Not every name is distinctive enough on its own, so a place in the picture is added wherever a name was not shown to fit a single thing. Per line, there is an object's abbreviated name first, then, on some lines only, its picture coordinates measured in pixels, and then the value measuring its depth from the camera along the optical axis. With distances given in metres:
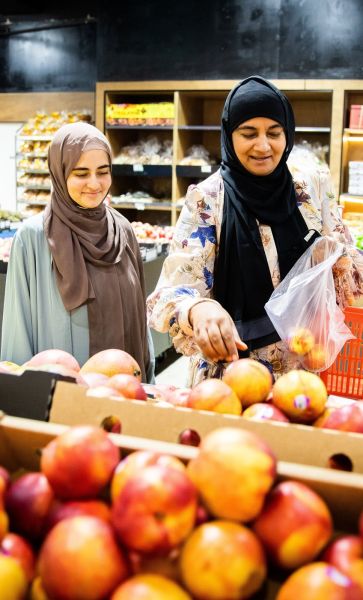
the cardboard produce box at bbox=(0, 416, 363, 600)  0.86
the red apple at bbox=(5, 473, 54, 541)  0.88
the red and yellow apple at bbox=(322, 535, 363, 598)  0.77
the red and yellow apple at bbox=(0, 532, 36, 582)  0.83
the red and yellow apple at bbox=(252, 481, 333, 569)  0.81
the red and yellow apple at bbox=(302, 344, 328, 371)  1.82
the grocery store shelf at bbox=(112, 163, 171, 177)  6.80
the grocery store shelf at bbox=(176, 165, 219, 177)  6.54
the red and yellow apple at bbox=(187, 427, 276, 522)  0.81
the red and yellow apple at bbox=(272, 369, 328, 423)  1.17
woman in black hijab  1.91
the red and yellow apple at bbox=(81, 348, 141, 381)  1.46
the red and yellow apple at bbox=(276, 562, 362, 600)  0.73
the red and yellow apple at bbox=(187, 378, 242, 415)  1.15
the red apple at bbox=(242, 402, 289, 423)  1.14
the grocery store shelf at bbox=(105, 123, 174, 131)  6.73
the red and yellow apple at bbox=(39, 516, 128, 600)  0.76
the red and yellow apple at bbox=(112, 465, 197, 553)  0.77
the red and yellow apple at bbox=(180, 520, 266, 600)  0.75
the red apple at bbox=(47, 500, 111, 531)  0.85
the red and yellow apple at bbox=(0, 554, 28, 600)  0.78
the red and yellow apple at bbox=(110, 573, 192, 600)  0.73
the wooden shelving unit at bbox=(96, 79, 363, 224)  6.04
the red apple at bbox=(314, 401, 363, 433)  1.10
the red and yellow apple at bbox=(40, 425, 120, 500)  0.87
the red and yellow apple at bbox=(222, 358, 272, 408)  1.24
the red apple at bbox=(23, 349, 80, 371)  1.48
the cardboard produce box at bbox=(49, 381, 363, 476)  0.99
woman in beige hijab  2.40
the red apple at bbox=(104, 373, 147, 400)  1.27
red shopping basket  2.26
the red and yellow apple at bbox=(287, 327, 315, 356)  1.84
